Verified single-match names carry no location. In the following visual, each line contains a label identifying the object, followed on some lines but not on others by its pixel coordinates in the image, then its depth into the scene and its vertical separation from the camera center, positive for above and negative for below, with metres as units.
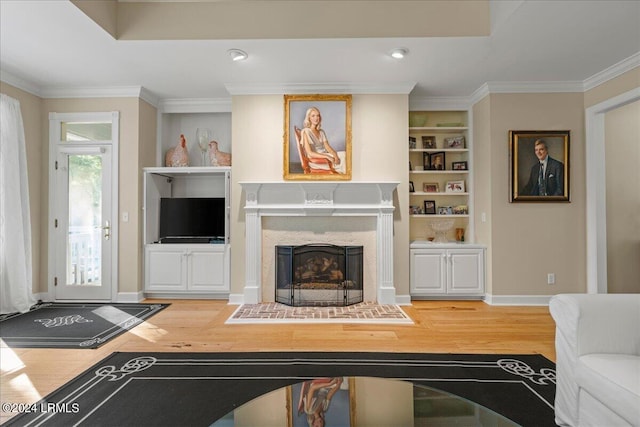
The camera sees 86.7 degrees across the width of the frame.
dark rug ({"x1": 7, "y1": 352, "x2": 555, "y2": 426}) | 1.93 -1.12
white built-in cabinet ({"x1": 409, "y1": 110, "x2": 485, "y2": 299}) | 4.74 +0.59
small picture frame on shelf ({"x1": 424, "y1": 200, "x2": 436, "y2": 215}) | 4.87 +0.13
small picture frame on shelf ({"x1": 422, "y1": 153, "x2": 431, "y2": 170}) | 4.86 +0.81
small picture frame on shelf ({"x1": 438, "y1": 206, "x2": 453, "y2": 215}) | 4.83 +0.08
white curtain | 3.81 +0.02
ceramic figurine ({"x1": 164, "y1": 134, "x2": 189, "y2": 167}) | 4.69 +0.85
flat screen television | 4.61 -0.04
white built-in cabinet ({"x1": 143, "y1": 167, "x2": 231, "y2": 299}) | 4.45 -0.61
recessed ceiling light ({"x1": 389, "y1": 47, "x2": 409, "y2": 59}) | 3.35 +1.64
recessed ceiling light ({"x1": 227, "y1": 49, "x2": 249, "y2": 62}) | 3.38 +1.65
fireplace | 4.19 +0.11
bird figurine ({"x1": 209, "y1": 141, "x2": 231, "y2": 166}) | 4.66 +0.82
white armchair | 1.51 -0.67
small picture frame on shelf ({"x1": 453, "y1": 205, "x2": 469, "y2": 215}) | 4.82 +0.09
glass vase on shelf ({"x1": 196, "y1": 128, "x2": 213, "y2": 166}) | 4.84 +1.08
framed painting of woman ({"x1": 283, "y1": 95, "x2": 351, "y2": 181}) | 4.27 +1.00
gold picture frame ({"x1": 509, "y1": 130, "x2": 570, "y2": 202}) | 4.18 +0.62
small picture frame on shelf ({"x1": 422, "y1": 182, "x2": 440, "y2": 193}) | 4.88 +0.41
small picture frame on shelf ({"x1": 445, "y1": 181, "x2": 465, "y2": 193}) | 4.82 +0.43
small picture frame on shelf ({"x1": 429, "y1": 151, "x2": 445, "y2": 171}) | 4.80 +0.78
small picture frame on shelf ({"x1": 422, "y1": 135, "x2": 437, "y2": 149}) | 4.88 +1.08
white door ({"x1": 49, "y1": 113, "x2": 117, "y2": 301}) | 4.40 +0.05
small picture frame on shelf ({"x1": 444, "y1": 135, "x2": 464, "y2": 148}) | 4.86 +1.06
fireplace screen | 4.19 -0.71
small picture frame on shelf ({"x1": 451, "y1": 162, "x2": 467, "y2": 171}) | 4.80 +0.71
